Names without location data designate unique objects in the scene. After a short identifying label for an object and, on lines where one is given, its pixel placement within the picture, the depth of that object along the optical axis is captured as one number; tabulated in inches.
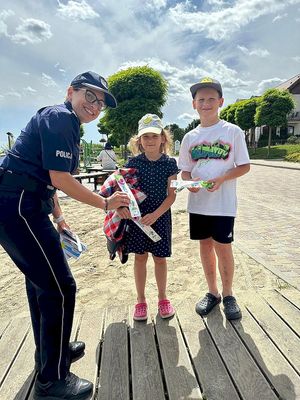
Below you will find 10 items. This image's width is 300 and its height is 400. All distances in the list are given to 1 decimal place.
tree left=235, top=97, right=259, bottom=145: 1552.7
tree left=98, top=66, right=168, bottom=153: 892.6
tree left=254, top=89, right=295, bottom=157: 1256.2
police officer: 74.3
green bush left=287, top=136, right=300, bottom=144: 1693.9
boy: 114.4
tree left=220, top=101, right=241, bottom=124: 1769.6
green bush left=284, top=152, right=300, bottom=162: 1105.1
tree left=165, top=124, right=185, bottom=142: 2874.0
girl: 112.7
